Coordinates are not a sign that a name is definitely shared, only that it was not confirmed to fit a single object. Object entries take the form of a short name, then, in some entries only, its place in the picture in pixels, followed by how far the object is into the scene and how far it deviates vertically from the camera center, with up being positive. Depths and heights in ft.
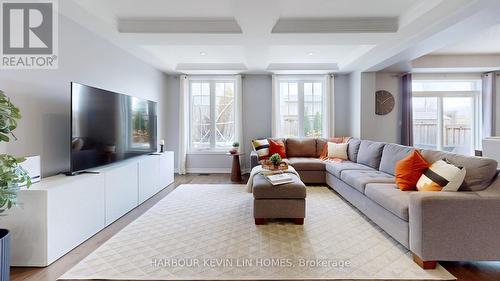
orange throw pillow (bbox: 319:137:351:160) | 17.39 -0.27
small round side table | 17.60 -2.38
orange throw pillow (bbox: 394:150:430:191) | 8.80 -1.25
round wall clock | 18.33 +2.68
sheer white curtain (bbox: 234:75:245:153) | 19.56 +2.37
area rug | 6.37 -3.52
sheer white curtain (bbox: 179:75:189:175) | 19.54 +1.55
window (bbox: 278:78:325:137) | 20.31 +2.57
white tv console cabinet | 6.68 -2.35
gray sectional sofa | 6.41 -2.24
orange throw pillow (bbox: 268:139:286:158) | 17.46 -0.77
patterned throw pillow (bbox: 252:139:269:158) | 17.25 -0.69
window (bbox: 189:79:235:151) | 20.48 +1.95
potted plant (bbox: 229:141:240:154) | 18.29 -0.74
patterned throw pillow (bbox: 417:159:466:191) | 7.27 -1.28
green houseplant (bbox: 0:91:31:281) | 5.46 -0.91
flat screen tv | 8.59 +0.48
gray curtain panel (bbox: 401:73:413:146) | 17.92 +2.03
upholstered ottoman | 9.39 -2.49
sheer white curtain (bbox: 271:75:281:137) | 19.56 +2.72
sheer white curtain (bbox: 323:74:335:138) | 19.43 +2.78
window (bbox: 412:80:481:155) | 18.83 +1.74
